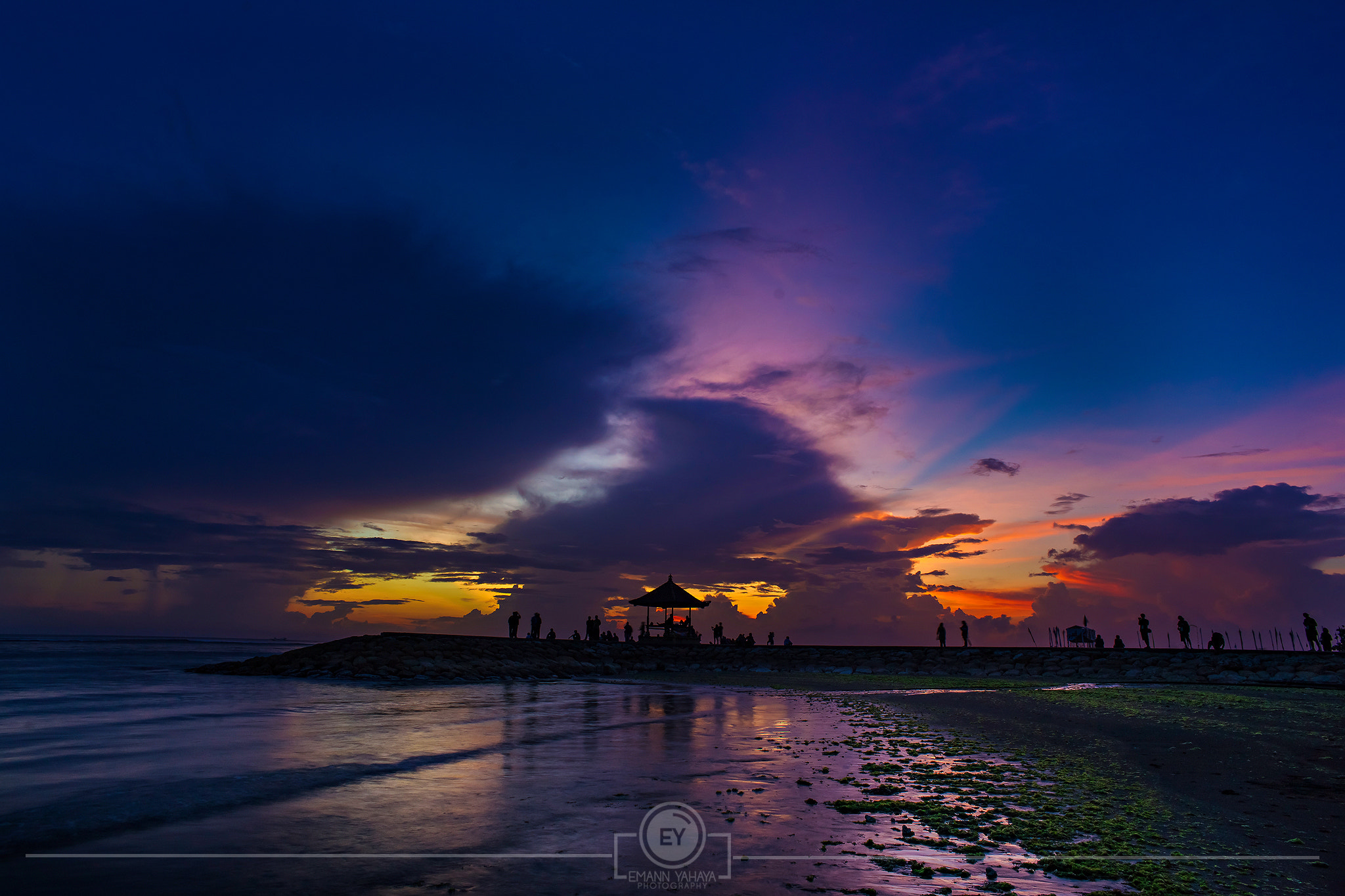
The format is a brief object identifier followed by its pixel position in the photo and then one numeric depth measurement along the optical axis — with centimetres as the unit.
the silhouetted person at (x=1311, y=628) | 4665
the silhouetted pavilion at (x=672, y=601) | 5781
